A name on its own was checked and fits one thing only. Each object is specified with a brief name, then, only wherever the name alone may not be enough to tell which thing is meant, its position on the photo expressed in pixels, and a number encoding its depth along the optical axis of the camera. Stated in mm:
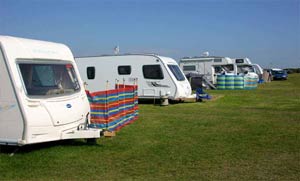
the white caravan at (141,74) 15641
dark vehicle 45156
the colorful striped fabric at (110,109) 8398
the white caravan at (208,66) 28234
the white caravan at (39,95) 6309
